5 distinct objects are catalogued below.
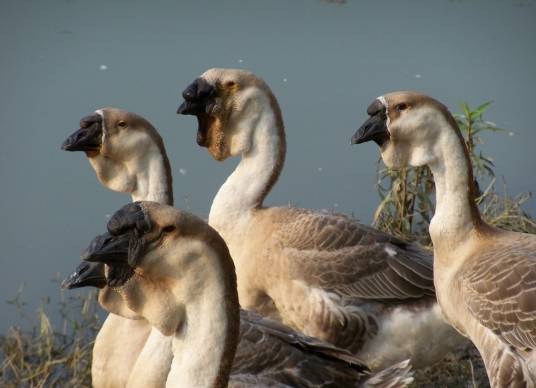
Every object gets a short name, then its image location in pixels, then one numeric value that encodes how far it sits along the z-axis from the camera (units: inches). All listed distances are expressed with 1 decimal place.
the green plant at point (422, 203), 543.5
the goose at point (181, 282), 225.8
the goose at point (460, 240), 337.1
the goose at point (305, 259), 409.7
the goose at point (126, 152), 383.9
